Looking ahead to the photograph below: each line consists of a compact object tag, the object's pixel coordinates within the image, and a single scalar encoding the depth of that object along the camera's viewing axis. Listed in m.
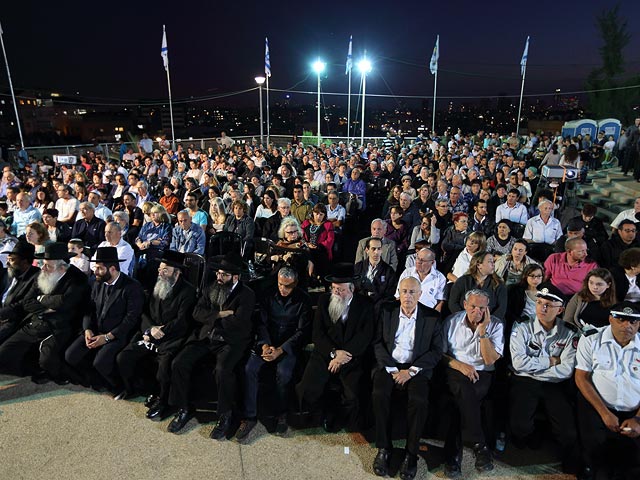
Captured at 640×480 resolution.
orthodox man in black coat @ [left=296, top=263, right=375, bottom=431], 3.76
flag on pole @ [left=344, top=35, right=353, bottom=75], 24.78
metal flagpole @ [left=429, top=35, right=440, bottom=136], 24.41
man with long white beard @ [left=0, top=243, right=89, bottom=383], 4.31
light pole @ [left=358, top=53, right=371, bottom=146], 21.36
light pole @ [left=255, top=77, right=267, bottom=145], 20.98
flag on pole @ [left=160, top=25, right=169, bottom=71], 21.88
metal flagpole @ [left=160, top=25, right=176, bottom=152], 21.84
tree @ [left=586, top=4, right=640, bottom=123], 39.09
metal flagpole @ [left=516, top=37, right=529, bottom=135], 23.14
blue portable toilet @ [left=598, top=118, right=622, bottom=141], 17.59
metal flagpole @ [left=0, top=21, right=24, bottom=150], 18.02
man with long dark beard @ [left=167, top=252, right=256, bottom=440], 3.78
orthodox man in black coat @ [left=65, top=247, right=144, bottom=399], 4.17
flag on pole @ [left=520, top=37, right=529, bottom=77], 23.12
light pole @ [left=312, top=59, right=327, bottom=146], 22.91
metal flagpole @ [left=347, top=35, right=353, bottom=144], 24.80
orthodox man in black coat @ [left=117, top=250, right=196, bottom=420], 3.97
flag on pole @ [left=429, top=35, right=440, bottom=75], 24.39
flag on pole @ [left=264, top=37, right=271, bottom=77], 23.97
